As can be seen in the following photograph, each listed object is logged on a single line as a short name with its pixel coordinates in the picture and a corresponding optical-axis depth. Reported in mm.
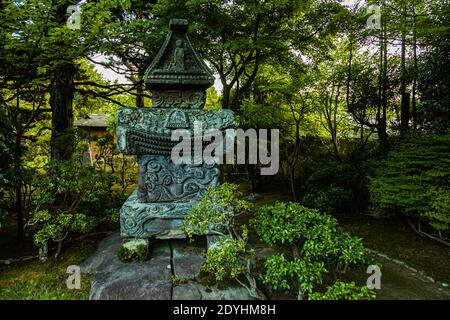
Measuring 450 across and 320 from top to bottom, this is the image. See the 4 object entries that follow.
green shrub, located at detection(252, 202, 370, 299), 3029
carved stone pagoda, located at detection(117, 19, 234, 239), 4398
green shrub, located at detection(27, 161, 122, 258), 4680
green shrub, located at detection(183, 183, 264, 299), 3365
